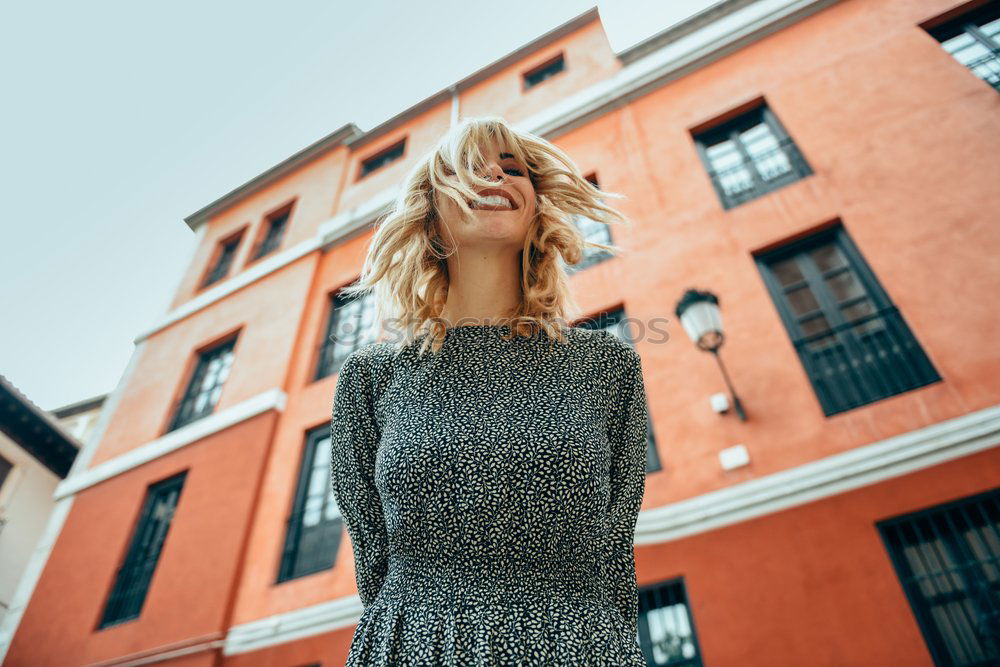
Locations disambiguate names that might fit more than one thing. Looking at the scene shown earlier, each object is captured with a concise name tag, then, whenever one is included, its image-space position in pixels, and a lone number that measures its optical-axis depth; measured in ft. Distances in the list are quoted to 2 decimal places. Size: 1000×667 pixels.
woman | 3.83
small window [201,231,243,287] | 45.39
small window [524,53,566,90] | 42.34
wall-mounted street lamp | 18.43
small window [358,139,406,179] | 46.91
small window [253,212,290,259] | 45.11
